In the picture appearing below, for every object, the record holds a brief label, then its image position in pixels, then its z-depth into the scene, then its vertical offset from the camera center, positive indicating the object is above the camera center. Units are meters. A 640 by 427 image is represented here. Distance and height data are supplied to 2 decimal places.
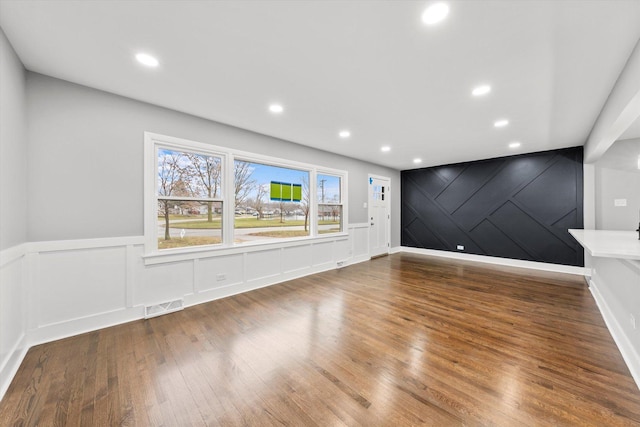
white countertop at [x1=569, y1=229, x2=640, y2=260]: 1.62 -0.26
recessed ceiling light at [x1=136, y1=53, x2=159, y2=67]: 2.03 +1.35
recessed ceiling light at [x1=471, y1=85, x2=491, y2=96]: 2.48 +1.32
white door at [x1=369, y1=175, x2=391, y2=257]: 6.43 -0.07
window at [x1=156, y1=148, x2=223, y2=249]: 3.07 +0.20
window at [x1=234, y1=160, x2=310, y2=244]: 3.85 +0.21
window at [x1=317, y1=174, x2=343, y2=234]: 5.16 +0.22
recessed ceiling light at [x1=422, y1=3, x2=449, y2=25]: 1.49 +1.30
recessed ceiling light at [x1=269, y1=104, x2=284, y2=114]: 2.97 +1.34
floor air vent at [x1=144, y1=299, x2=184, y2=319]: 2.82 -1.16
